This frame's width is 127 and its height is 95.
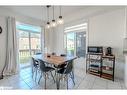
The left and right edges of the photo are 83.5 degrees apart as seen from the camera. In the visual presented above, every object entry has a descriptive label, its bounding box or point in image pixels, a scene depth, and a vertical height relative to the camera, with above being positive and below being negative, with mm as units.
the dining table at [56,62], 1776 -396
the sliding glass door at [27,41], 3617 +271
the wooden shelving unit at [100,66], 2396 -703
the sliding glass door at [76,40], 3171 +335
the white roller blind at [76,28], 3086 +876
